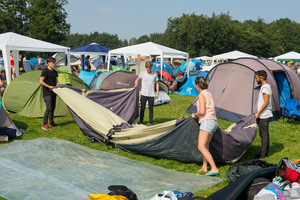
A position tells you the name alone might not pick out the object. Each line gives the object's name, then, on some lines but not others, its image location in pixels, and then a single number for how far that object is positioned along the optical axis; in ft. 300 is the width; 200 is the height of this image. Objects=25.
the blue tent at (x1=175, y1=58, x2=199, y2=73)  76.64
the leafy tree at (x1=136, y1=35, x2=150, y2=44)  477.36
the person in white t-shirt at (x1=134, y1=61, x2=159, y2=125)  26.61
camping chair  31.42
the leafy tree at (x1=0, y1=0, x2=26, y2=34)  148.25
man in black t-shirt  24.88
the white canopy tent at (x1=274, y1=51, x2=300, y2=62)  88.40
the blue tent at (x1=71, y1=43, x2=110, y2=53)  77.43
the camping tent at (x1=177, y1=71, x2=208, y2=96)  51.01
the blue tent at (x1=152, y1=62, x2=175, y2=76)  71.14
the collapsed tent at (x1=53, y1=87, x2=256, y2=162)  17.84
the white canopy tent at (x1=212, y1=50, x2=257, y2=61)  83.79
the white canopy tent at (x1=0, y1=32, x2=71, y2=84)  37.55
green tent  30.50
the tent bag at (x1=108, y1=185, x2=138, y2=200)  12.21
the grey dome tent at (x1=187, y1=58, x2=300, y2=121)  31.83
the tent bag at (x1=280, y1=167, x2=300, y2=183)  12.80
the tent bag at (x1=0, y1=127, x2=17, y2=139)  22.72
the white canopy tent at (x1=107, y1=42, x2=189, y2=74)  53.47
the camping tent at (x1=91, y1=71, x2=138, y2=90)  39.24
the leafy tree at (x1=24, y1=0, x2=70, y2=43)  144.46
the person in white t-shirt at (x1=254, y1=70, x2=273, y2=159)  19.01
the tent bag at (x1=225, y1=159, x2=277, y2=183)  14.51
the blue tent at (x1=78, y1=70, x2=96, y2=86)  49.94
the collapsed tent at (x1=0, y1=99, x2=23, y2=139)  23.08
